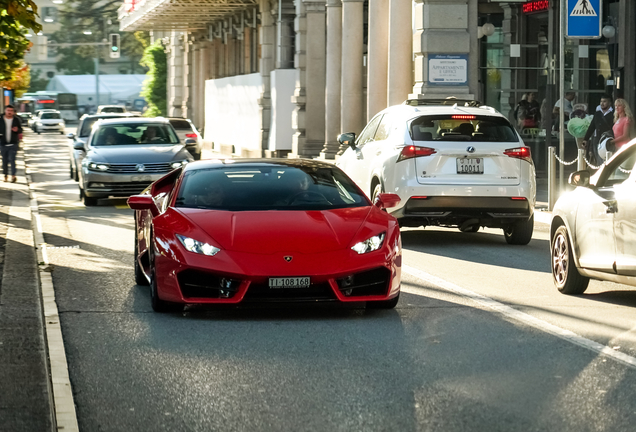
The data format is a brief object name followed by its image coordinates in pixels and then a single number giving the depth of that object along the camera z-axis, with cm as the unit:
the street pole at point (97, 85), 11708
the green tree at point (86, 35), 14812
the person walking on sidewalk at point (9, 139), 2953
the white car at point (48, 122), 9707
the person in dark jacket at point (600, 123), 2341
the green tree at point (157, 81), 8144
